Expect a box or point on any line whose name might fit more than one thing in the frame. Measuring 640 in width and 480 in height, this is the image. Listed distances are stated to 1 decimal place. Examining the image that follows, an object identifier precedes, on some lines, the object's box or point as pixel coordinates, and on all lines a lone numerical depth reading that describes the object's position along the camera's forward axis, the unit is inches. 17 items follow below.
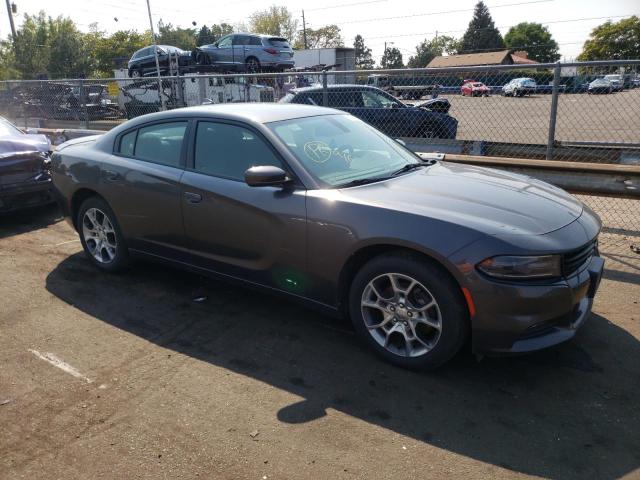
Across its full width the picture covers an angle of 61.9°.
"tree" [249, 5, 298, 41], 3299.7
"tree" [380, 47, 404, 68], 3607.3
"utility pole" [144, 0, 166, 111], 562.8
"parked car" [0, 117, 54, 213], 257.1
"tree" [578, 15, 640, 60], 2746.1
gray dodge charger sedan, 118.5
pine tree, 3826.3
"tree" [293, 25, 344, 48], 3735.2
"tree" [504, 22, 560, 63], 3973.9
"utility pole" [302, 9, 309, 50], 3149.6
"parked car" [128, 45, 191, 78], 736.3
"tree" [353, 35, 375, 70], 4551.2
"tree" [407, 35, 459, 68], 3937.5
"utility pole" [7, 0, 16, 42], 1498.5
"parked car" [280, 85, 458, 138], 379.6
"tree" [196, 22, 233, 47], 3287.4
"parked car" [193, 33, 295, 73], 727.1
